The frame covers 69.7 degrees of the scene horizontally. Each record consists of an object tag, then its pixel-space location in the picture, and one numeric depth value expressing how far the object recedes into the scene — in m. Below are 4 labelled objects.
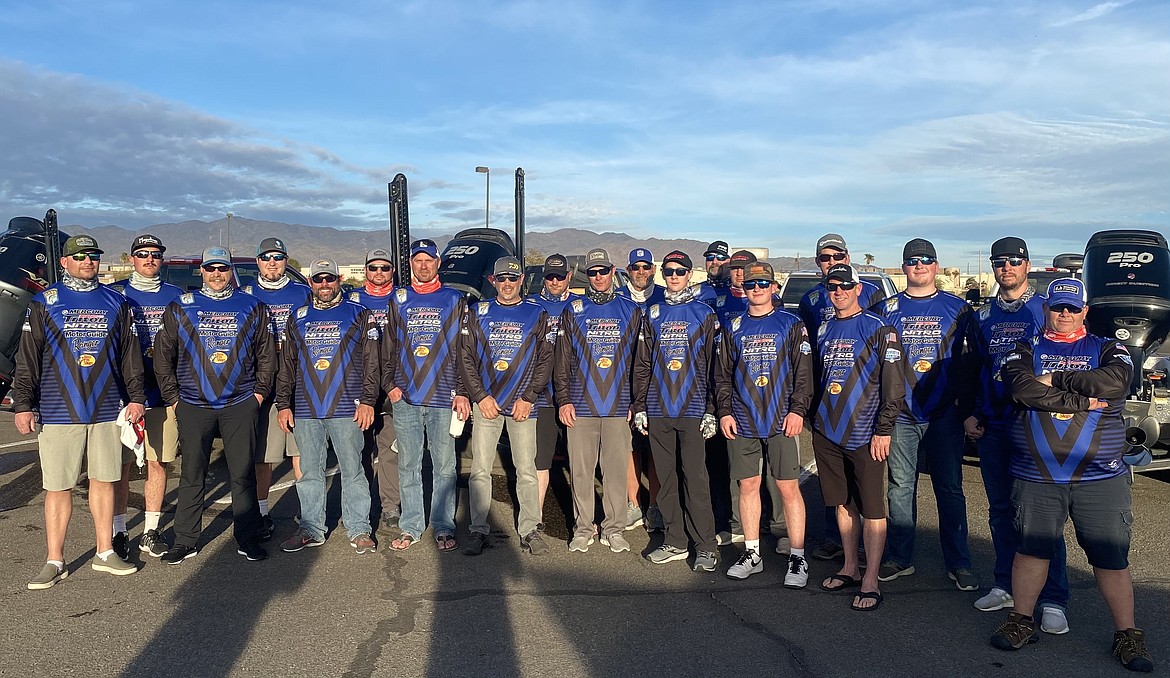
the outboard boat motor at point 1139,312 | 6.96
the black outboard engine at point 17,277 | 8.15
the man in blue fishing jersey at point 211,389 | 5.92
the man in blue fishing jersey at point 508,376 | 6.25
